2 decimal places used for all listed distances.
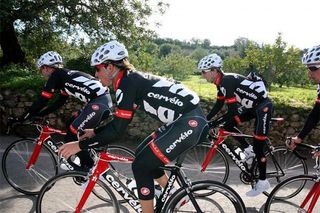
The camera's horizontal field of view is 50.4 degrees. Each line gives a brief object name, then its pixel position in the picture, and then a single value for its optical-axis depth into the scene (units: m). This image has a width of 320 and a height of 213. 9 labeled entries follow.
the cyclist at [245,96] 5.30
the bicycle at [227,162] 5.48
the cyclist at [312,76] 4.06
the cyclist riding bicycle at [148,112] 3.28
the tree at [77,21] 17.77
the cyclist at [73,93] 5.12
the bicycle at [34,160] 5.28
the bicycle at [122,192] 3.37
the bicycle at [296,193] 3.90
